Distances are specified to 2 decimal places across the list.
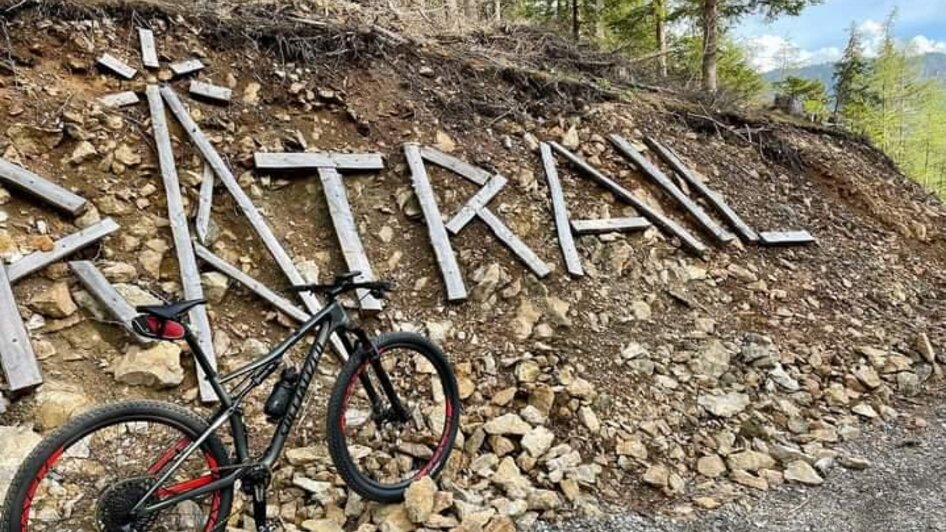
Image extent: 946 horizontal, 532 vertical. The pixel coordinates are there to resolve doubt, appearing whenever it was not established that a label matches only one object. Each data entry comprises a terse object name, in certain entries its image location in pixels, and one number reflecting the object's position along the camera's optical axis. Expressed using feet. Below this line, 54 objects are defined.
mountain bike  7.50
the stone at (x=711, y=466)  12.38
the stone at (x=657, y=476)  11.82
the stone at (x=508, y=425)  12.35
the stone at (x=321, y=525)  9.80
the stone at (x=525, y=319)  15.26
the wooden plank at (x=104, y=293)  11.94
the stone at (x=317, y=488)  10.42
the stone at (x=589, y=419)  12.95
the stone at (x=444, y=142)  18.79
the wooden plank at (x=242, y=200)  14.17
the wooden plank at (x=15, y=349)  10.54
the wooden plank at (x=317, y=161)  16.05
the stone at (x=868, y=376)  15.81
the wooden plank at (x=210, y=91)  16.56
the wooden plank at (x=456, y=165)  18.20
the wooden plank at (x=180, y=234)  12.50
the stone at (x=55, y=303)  11.64
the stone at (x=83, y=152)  14.05
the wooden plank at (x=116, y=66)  15.81
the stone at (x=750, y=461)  12.62
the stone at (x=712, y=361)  15.23
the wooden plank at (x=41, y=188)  12.83
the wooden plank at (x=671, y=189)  20.27
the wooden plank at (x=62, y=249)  11.78
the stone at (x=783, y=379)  15.35
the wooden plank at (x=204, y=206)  14.20
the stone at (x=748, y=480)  12.01
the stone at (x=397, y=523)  9.71
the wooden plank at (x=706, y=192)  20.88
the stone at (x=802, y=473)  12.20
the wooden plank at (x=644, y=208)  19.47
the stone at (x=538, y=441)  11.99
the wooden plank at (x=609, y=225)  18.43
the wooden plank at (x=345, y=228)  15.16
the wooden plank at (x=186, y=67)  16.72
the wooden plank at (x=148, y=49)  16.46
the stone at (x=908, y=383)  15.96
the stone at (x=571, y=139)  21.03
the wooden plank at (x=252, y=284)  13.70
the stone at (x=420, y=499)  9.80
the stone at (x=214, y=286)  13.41
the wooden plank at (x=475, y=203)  16.87
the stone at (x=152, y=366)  11.50
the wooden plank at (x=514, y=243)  16.69
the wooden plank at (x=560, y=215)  17.28
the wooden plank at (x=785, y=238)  20.85
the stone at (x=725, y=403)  14.11
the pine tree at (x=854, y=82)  62.08
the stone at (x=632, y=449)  12.55
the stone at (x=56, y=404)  10.50
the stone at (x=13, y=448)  9.50
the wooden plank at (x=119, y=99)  15.26
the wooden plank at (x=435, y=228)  15.65
